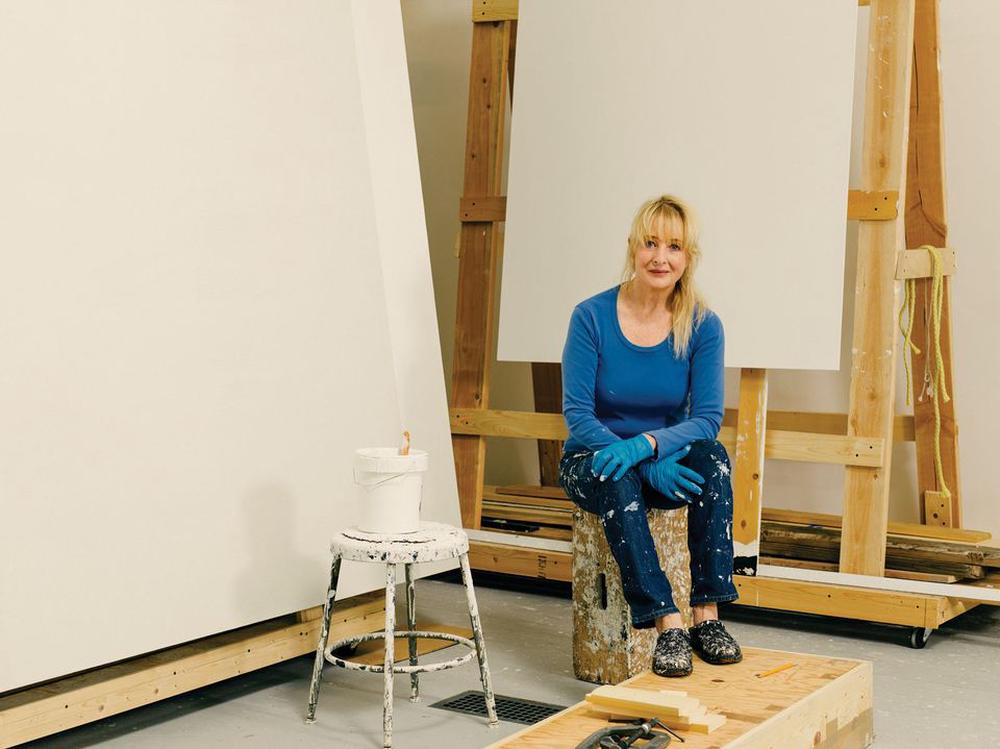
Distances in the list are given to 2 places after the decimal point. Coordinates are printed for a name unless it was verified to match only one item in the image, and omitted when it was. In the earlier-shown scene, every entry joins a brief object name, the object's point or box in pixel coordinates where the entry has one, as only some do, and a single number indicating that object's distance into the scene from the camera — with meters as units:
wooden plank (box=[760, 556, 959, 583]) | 3.93
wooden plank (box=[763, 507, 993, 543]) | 4.19
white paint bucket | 2.87
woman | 2.99
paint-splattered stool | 2.77
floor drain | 3.01
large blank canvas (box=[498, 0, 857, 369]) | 3.90
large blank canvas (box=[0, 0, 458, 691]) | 2.60
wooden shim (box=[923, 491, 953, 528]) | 4.39
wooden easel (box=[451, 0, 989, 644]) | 3.91
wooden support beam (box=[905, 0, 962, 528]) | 4.19
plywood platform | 2.41
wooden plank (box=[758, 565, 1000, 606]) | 3.81
